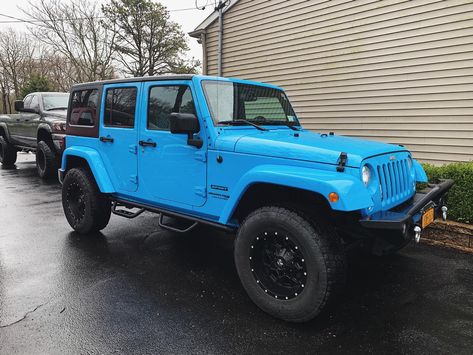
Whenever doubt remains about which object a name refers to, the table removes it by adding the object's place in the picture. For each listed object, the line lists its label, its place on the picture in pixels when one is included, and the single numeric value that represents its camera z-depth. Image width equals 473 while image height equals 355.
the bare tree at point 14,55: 33.47
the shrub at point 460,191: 4.24
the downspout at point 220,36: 8.73
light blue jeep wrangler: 2.50
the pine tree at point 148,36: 24.52
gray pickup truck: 8.55
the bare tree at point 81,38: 25.97
